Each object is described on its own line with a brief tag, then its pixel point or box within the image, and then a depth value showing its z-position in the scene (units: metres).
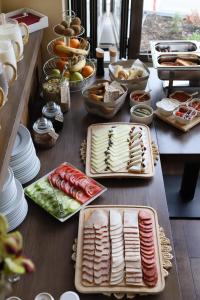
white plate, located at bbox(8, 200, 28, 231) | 1.19
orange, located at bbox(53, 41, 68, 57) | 1.75
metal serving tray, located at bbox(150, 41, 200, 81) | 1.68
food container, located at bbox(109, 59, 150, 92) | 1.73
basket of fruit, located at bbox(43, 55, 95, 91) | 1.75
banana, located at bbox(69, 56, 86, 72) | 1.75
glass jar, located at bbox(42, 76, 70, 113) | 1.63
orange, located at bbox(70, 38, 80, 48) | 1.81
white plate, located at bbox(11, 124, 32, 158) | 1.28
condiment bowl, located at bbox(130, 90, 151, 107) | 1.68
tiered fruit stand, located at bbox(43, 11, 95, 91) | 1.70
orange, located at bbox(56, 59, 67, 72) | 1.79
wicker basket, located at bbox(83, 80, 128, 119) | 1.58
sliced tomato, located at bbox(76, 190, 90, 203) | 1.28
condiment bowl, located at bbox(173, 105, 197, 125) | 1.58
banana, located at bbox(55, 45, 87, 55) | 1.72
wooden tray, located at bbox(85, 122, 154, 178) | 1.37
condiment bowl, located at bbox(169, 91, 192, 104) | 1.74
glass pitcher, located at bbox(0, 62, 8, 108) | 1.06
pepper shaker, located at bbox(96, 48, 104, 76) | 1.85
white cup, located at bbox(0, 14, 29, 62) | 1.31
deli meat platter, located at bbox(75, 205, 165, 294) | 1.05
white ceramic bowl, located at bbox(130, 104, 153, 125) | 1.60
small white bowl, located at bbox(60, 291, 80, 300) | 0.98
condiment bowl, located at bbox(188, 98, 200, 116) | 1.68
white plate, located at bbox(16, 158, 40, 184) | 1.34
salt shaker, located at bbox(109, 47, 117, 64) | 1.87
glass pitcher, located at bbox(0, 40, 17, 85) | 1.17
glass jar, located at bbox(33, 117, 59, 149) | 1.46
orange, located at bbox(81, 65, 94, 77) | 1.80
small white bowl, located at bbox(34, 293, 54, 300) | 0.99
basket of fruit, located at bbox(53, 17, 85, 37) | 1.67
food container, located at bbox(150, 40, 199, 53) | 1.86
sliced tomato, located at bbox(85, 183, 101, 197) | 1.30
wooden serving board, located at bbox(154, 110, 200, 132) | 1.58
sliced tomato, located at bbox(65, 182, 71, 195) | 1.31
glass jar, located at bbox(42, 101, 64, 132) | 1.54
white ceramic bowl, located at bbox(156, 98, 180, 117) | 1.63
